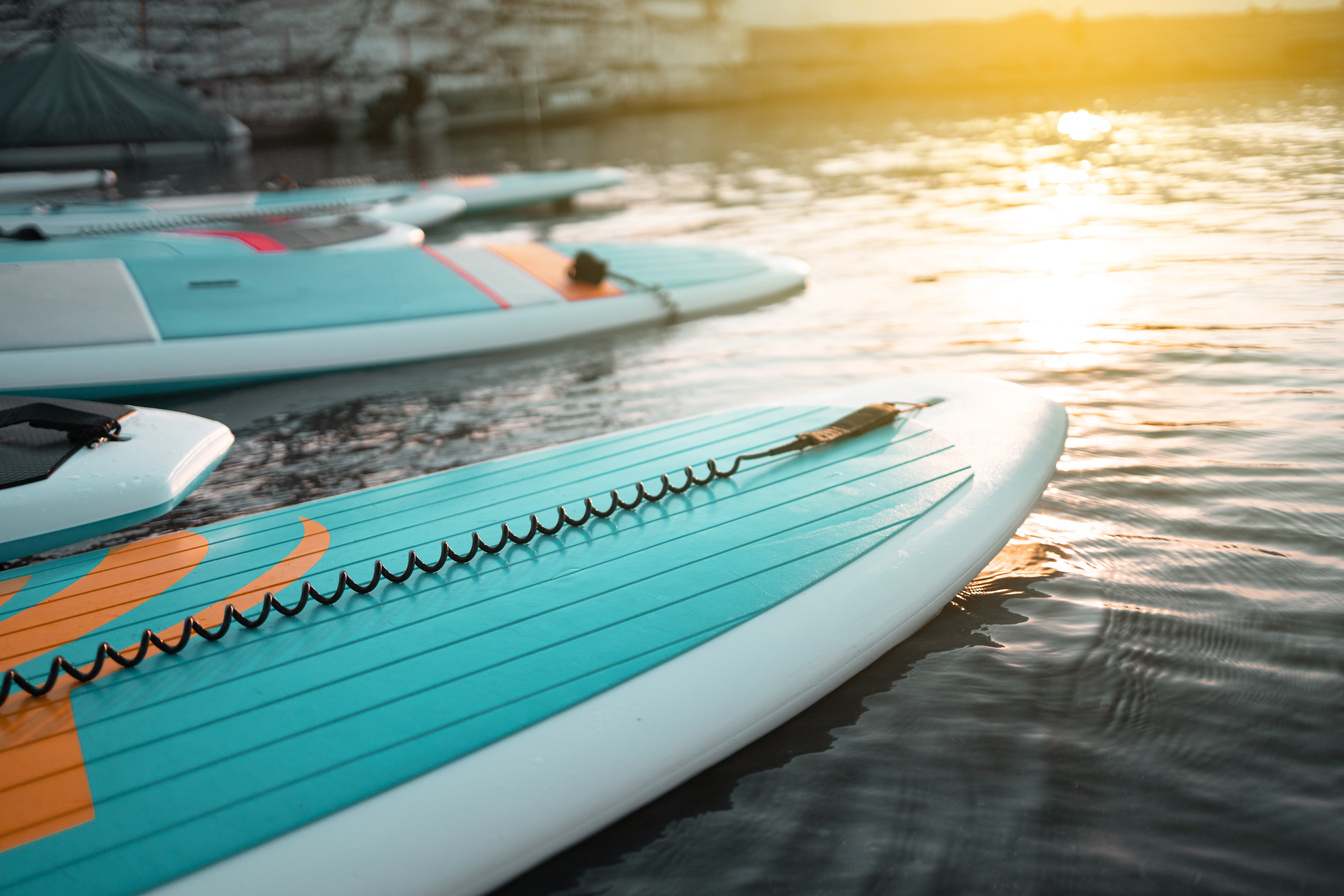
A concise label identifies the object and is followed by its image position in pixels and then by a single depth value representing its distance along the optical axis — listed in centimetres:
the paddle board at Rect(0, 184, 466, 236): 800
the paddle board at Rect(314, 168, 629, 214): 1128
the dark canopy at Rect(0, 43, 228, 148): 638
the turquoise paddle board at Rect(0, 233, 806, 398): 512
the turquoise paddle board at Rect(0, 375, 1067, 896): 176
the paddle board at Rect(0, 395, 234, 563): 298
